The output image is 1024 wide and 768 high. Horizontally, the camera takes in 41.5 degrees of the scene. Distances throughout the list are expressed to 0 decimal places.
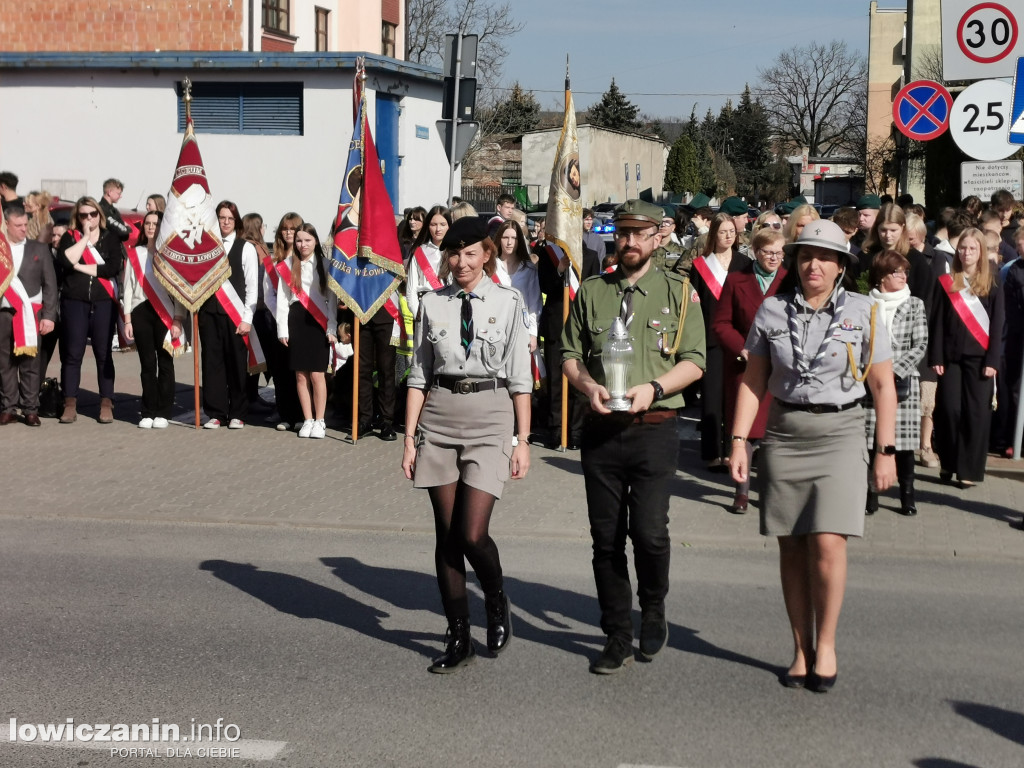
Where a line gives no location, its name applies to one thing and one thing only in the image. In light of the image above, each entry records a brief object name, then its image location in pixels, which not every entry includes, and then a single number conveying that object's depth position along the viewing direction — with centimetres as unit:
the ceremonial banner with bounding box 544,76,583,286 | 1112
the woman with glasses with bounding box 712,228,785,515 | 902
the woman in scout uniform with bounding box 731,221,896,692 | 554
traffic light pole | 1595
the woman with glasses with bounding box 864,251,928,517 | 874
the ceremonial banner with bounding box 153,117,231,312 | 1246
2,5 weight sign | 1180
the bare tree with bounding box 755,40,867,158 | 10119
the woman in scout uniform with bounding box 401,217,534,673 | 588
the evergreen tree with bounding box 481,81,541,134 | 7094
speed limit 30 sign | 1254
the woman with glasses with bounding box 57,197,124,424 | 1290
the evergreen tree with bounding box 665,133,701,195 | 9281
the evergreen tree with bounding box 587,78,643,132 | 10844
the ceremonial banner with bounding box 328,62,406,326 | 1178
